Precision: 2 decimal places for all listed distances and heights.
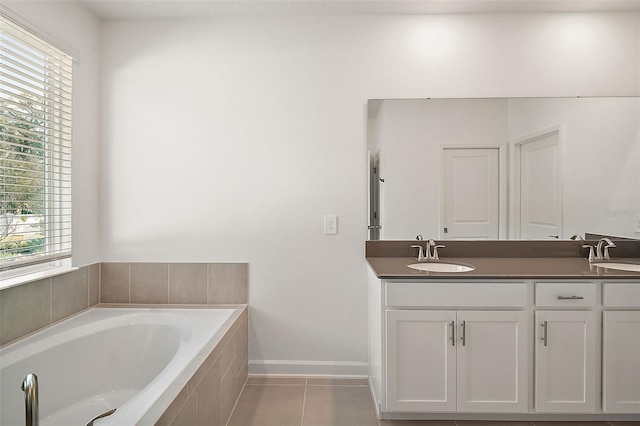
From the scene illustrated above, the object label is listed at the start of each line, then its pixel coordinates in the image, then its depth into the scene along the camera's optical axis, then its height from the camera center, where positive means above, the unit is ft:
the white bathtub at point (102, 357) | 4.88 -2.41
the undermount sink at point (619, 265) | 6.67 -1.06
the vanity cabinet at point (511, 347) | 5.83 -2.28
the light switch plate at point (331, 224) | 7.73 -0.29
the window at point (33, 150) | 5.65 +1.09
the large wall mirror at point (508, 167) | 7.49 +0.96
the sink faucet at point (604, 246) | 7.11 -0.74
